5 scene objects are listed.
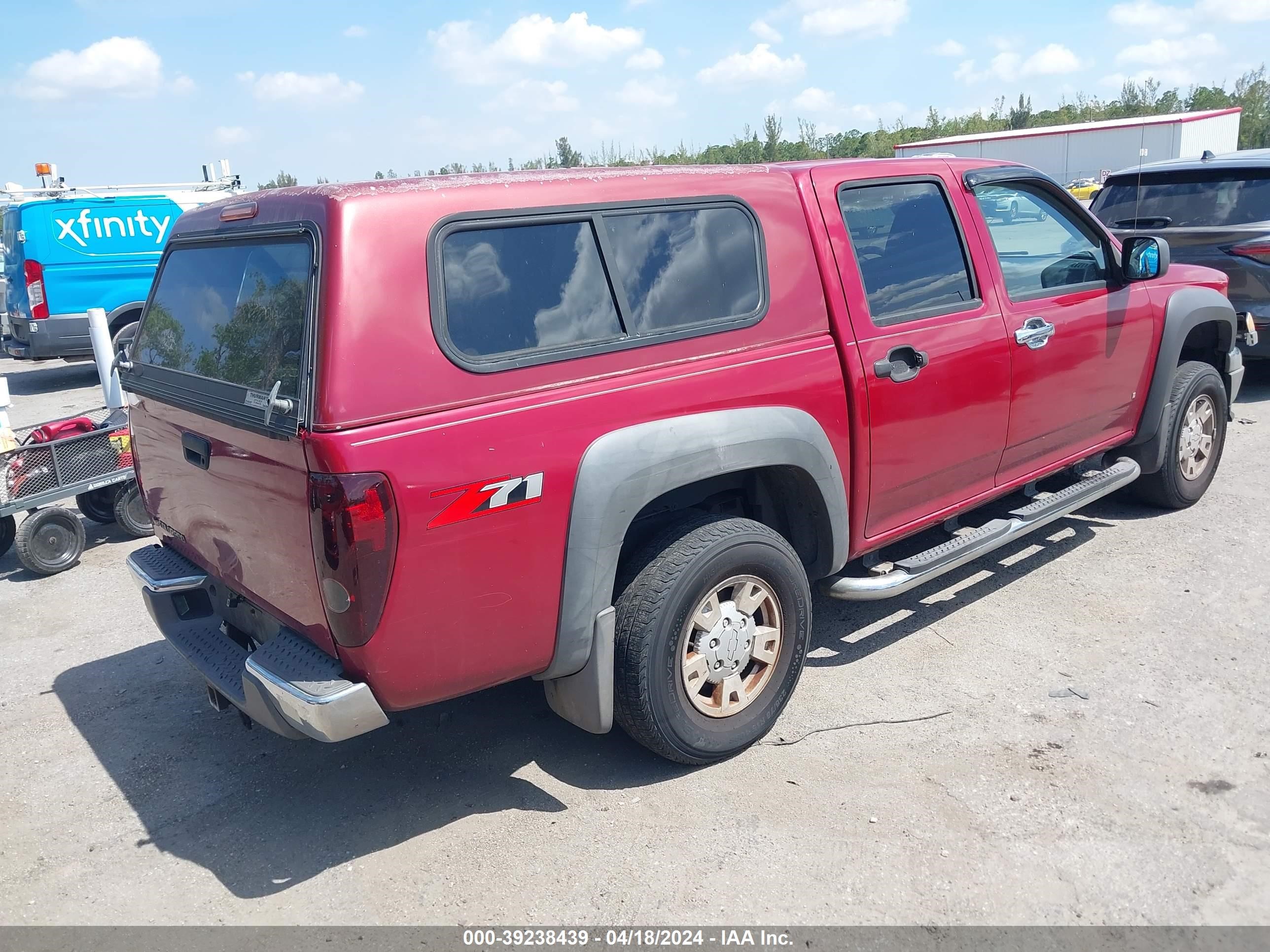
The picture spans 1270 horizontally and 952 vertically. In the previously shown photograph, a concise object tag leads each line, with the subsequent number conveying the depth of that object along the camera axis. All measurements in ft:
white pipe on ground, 22.54
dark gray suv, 24.73
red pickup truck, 8.87
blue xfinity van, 37.65
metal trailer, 18.43
